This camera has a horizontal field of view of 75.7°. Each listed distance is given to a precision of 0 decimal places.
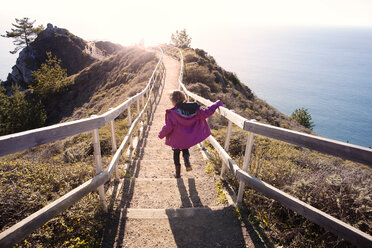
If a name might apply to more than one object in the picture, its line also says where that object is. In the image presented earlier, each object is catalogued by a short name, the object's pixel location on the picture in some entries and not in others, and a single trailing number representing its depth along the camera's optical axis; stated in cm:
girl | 388
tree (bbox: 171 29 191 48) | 6111
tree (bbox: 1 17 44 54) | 6147
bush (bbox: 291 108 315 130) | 3911
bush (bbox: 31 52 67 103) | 3622
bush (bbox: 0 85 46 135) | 2914
